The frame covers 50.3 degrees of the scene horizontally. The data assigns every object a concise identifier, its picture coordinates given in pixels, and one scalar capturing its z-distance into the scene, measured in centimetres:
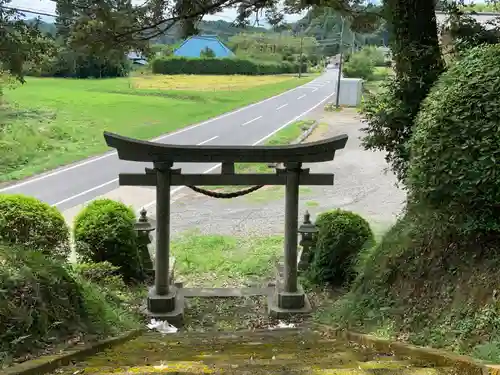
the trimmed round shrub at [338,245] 696
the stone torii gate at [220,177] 610
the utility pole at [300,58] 6431
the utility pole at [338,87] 3180
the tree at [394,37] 591
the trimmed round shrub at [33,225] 602
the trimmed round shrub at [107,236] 690
